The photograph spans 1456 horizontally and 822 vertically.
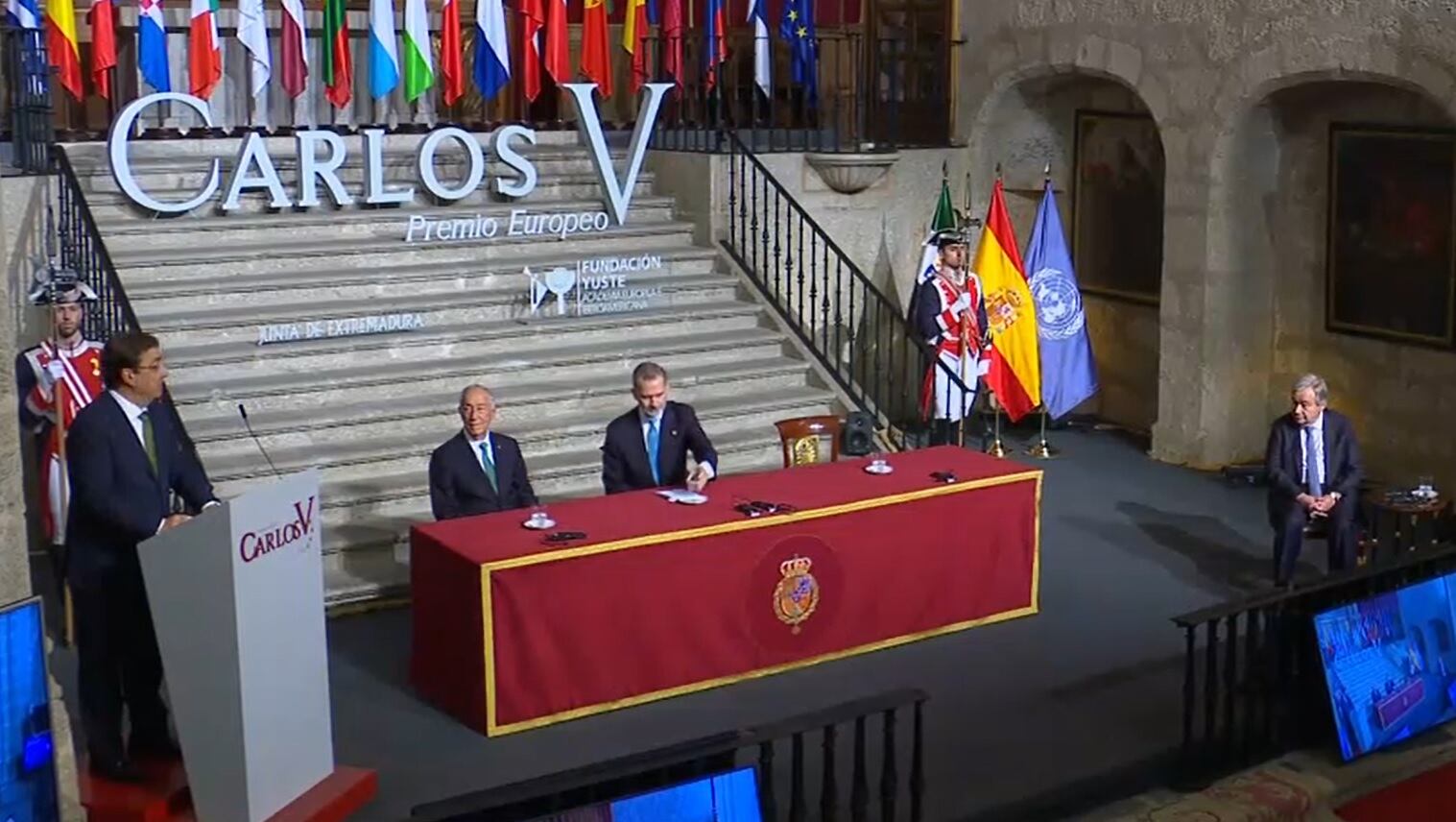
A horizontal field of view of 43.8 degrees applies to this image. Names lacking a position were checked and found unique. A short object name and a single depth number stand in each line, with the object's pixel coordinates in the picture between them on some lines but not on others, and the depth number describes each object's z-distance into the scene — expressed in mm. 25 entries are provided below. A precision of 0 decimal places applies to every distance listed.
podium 5324
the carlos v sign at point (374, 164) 10555
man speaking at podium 5738
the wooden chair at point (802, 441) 9148
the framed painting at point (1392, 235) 10609
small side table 8523
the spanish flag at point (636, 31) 12945
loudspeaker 10578
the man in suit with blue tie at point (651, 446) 8055
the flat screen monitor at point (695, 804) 4750
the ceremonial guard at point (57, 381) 8094
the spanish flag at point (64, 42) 10820
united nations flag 12273
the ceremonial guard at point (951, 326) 11461
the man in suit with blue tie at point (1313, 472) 8445
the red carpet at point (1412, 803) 6387
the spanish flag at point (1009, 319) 11984
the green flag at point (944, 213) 12242
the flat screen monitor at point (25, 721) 4531
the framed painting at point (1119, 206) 12719
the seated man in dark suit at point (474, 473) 7691
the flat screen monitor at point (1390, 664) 6469
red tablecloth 6805
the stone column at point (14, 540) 4648
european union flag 13117
